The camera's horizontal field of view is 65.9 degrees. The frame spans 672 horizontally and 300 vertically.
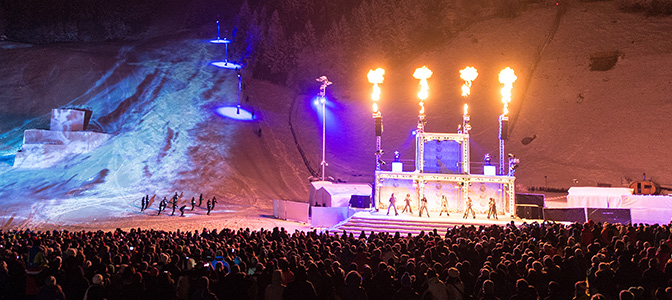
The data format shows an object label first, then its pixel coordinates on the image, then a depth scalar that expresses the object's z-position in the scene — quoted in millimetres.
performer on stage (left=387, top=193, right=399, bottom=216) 27428
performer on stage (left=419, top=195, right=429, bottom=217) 27347
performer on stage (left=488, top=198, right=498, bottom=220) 27139
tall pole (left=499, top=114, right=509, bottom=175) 29031
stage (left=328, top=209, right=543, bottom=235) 24000
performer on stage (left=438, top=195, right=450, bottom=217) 27447
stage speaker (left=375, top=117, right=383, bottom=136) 29828
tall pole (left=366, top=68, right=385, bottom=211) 29797
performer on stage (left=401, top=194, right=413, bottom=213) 27769
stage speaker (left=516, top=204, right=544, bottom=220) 28047
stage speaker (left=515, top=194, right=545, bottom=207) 29016
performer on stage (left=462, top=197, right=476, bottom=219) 27062
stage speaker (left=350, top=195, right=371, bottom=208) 30844
